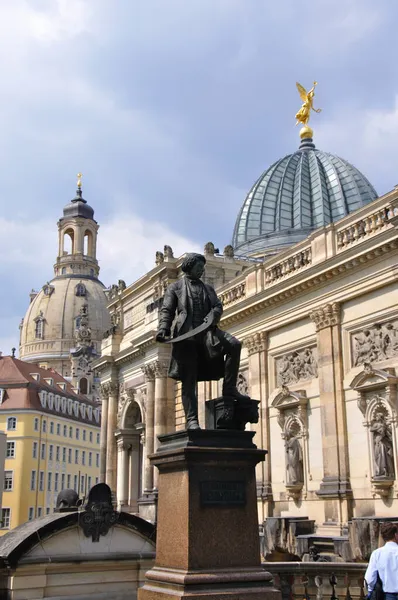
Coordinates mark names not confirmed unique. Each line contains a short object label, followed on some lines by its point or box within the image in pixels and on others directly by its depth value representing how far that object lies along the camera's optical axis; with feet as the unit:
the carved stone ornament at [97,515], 40.57
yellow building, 225.97
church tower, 388.37
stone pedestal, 26.50
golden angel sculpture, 131.23
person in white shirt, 24.95
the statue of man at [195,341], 31.27
